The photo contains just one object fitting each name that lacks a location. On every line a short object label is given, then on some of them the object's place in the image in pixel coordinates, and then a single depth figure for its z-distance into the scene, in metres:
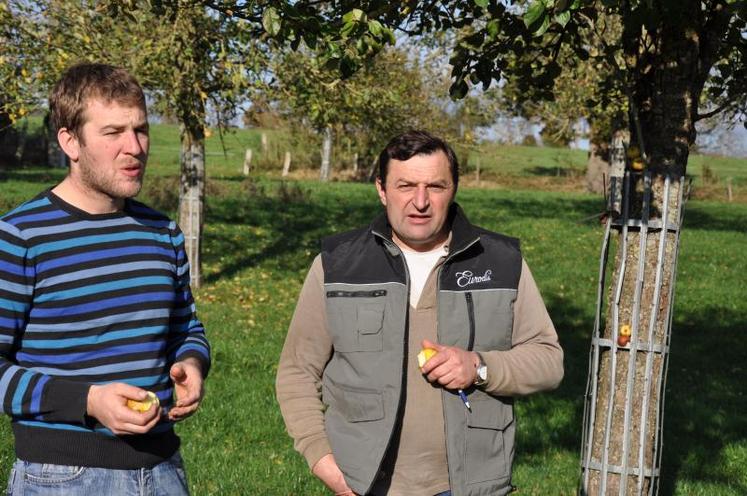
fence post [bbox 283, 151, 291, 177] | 43.75
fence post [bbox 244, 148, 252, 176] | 44.34
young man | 2.53
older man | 3.04
